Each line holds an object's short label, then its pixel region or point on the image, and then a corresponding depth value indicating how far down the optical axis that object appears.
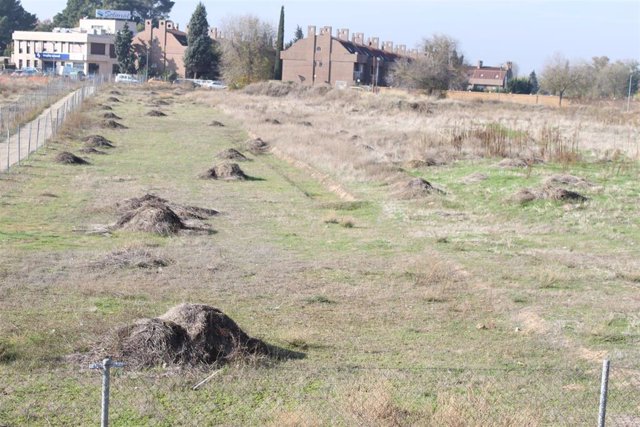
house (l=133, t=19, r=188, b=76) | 133.00
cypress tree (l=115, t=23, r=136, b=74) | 129.50
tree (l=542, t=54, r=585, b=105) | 99.44
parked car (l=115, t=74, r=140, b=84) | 111.64
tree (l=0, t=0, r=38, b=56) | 151.38
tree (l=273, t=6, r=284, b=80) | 116.44
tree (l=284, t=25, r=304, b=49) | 184.41
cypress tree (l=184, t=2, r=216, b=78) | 123.00
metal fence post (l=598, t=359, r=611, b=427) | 7.53
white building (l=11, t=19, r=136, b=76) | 135.75
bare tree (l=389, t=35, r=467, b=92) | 97.25
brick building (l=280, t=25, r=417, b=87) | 112.56
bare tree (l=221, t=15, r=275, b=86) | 117.88
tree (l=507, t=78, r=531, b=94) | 123.38
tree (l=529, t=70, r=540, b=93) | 154.02
